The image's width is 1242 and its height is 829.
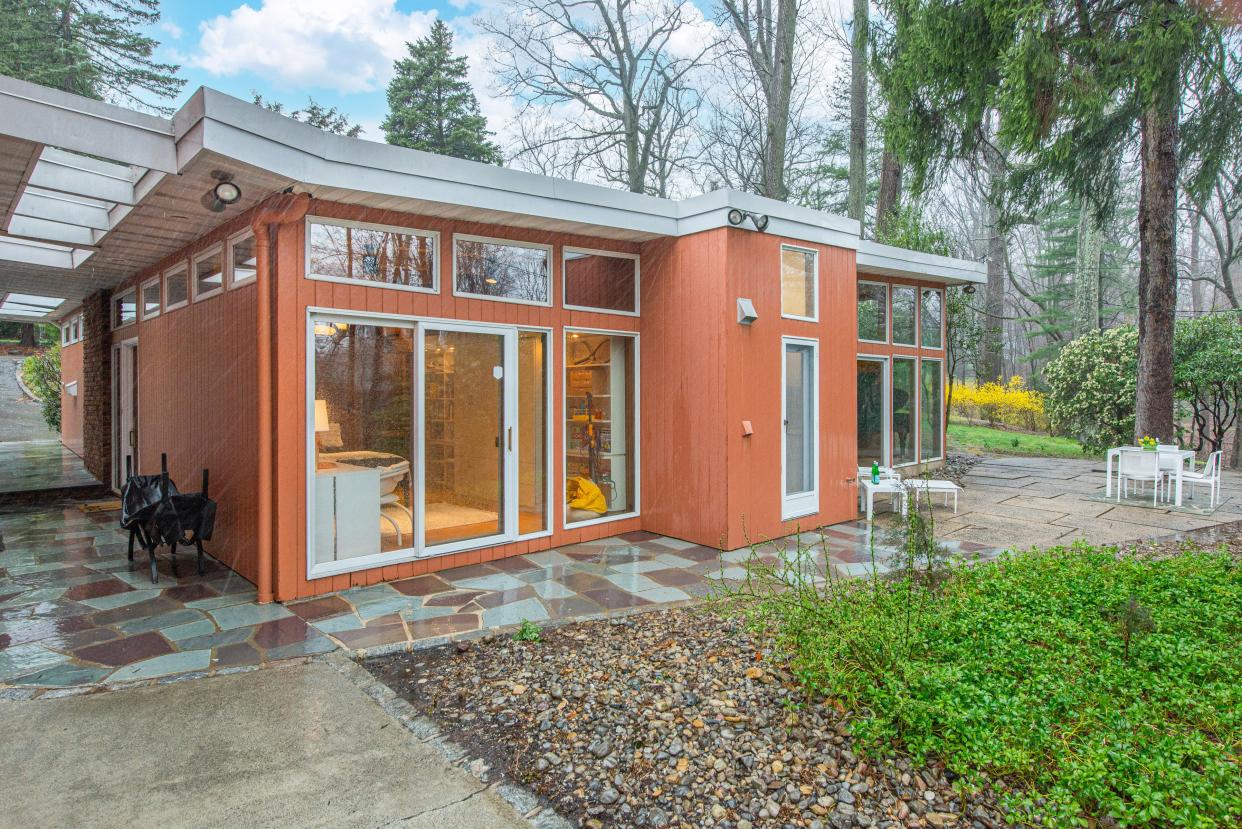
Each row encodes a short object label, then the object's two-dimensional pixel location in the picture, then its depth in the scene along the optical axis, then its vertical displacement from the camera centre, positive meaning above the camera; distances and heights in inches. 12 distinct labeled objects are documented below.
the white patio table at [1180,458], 293.4 -23.4
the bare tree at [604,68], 522.3 +276.8
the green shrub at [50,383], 627.2 +28.5
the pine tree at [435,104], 820.0 +387.1
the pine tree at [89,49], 690.8 +407.3
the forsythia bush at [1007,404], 637.9 +5.0
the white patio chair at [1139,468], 298.2 -27.3
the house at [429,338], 169.8 +23.9
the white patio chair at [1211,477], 292.4 -30.4
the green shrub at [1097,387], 448.1 +15.2
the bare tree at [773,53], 480.4 +264.2
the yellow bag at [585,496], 241.0 -31.2
